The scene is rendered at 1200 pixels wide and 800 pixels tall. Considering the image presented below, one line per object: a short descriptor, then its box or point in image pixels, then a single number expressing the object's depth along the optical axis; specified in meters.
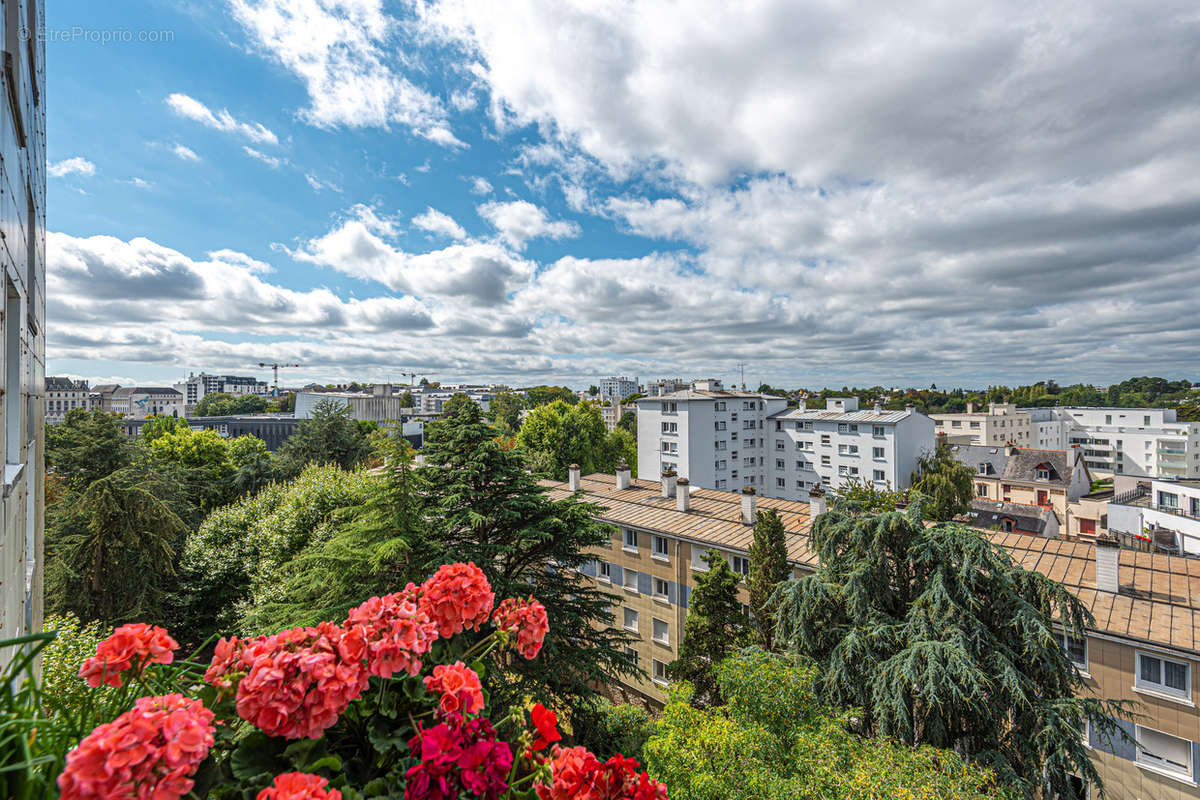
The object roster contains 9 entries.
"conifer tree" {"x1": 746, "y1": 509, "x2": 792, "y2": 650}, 12.74
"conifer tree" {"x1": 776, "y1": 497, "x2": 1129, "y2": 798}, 8.09
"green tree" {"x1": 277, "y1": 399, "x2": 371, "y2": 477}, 31.97
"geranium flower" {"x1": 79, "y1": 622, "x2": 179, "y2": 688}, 1.89
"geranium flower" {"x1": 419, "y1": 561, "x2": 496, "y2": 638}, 2.47
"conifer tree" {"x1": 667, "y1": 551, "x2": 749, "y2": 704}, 13.03
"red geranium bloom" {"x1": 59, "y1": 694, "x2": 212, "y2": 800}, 1.24
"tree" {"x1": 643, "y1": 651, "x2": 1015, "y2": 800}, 6.27
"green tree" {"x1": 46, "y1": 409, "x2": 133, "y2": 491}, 20.05
